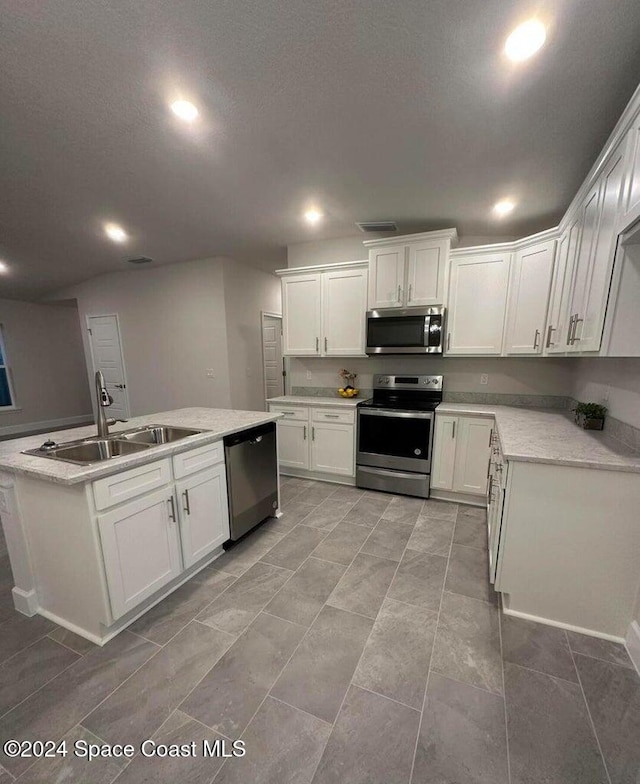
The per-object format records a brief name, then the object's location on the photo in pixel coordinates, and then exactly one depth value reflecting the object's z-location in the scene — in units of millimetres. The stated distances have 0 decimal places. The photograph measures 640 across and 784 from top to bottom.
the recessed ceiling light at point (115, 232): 3562
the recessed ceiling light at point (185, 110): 1741
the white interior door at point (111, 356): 5633
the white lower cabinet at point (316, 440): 3416
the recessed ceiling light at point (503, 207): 2664
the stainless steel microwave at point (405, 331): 3086
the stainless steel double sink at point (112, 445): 1775
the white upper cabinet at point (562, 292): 2166
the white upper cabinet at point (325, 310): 3482
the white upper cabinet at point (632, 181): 1270
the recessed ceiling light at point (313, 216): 3043
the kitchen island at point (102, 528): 1501
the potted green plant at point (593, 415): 2129
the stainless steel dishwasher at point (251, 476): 2293
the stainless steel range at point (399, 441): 3076
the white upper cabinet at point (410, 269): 3039
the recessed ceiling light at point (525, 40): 1246
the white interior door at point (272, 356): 5727
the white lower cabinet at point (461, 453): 2881
